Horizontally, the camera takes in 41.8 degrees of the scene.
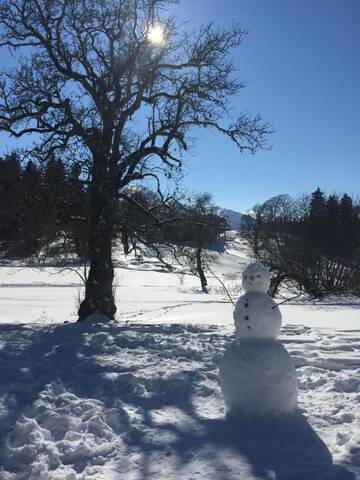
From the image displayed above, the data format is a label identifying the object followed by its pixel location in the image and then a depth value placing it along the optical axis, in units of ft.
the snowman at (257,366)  15.08
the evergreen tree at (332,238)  80.43
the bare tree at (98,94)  35.14
